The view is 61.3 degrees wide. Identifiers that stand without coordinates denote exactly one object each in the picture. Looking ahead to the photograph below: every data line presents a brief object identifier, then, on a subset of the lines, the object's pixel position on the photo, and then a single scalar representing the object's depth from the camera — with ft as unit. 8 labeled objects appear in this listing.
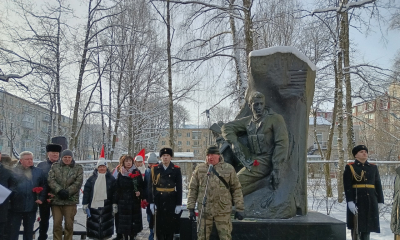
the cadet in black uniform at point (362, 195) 17.03
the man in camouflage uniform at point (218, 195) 13.88
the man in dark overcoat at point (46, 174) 18.89
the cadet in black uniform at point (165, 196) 18.10
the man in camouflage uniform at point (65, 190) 18.24
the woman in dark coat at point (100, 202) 19.98
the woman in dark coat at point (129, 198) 19.52
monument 15.89
